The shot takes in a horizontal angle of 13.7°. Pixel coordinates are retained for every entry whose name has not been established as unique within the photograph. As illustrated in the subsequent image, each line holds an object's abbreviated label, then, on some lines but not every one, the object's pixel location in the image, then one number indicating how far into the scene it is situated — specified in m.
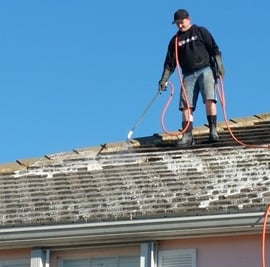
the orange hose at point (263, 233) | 11.84
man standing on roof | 15.21
